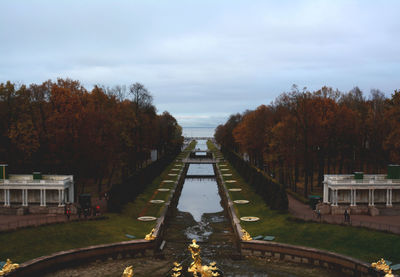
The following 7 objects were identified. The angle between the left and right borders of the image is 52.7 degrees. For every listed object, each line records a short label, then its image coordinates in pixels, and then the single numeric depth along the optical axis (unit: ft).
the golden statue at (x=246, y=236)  122.43
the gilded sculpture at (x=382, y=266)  89.06
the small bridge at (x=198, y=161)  390.93
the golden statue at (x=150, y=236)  120.98
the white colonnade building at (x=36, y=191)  153.38
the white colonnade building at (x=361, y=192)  155.02
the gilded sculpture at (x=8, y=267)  90.12
